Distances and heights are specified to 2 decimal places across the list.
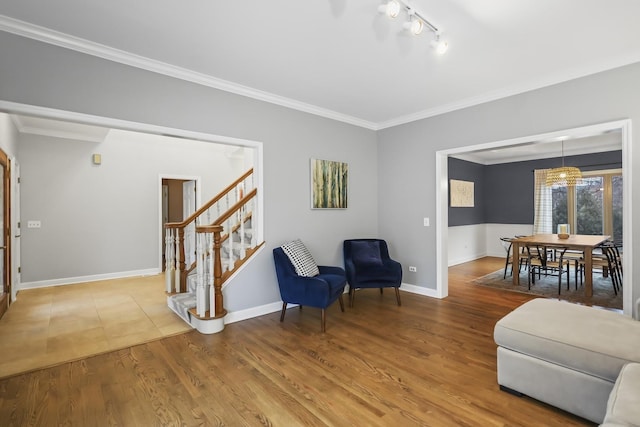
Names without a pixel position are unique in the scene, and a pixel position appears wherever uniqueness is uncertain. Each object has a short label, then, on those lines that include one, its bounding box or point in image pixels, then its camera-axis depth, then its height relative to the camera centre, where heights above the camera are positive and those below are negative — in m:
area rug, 4.30 -1.25
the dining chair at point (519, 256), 5.33 -0.78
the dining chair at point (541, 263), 4.88 -0.85
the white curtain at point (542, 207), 7.42 +0.09
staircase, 3.29 -0.60
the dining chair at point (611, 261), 4.89 -0.84
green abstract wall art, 4.37 +0.43
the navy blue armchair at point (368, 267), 4.08 -0.74
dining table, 4.54 -0.51
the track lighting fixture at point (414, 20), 1.98 +1.38
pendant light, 5.32 +0.60
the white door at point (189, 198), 6.77 +0.36
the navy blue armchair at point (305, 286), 3.29 -0.82
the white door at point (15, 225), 4.38 -0.14
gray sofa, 1.75 -0.86
